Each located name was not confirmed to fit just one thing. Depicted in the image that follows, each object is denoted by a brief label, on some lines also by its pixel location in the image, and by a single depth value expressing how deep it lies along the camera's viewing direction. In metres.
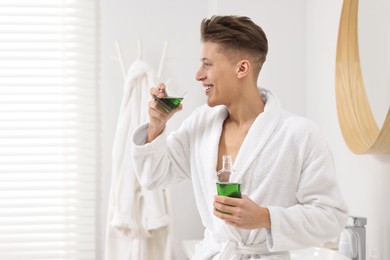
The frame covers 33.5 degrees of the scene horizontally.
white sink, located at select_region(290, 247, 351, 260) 2.23
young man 1.67
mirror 2.06
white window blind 3.21
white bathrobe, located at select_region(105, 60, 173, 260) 2.99
